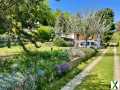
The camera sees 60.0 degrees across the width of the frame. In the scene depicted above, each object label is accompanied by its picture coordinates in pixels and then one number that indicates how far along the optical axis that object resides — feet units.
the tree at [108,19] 81.73
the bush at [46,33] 64.58
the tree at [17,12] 10.49
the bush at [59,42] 62.88
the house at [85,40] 54.60
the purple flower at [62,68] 16.62
